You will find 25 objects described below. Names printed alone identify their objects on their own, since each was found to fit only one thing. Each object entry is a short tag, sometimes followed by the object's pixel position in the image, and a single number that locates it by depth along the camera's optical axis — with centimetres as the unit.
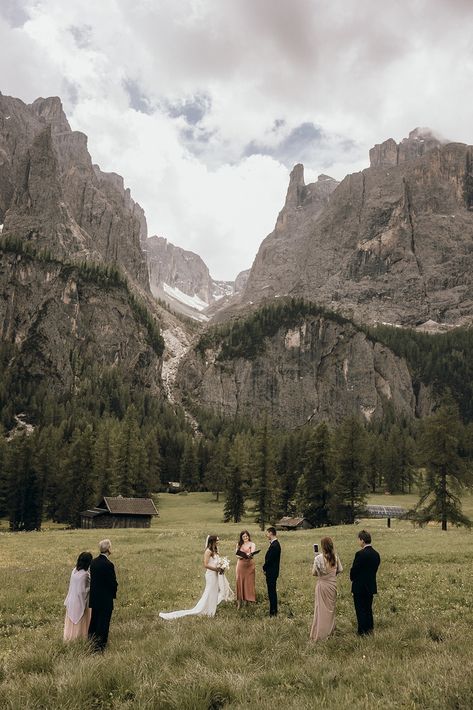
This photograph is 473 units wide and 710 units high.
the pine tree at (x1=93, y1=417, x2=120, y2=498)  7969
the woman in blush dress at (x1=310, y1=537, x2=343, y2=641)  1223
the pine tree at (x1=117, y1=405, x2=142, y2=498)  8131
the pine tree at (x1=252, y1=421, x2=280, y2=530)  6869
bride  1600
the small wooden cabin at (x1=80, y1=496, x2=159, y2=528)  6825
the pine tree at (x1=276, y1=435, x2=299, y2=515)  8367
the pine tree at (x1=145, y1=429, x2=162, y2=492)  9738
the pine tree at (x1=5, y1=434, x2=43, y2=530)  7369
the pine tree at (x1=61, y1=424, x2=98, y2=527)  7681
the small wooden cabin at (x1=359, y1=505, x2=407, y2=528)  8281
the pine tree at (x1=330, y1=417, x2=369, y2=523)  6259
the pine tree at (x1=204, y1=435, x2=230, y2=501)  10531
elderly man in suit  1205
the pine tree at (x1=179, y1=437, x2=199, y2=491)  11831
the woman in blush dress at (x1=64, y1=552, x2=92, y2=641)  1234
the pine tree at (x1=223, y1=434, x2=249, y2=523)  7481
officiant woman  1700
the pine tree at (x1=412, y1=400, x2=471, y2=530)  4700
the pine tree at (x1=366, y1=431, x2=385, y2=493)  10748
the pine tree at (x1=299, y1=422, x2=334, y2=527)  6381
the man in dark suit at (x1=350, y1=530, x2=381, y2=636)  1232
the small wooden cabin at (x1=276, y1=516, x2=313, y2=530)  6450
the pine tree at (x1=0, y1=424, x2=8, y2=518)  7588
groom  1548
